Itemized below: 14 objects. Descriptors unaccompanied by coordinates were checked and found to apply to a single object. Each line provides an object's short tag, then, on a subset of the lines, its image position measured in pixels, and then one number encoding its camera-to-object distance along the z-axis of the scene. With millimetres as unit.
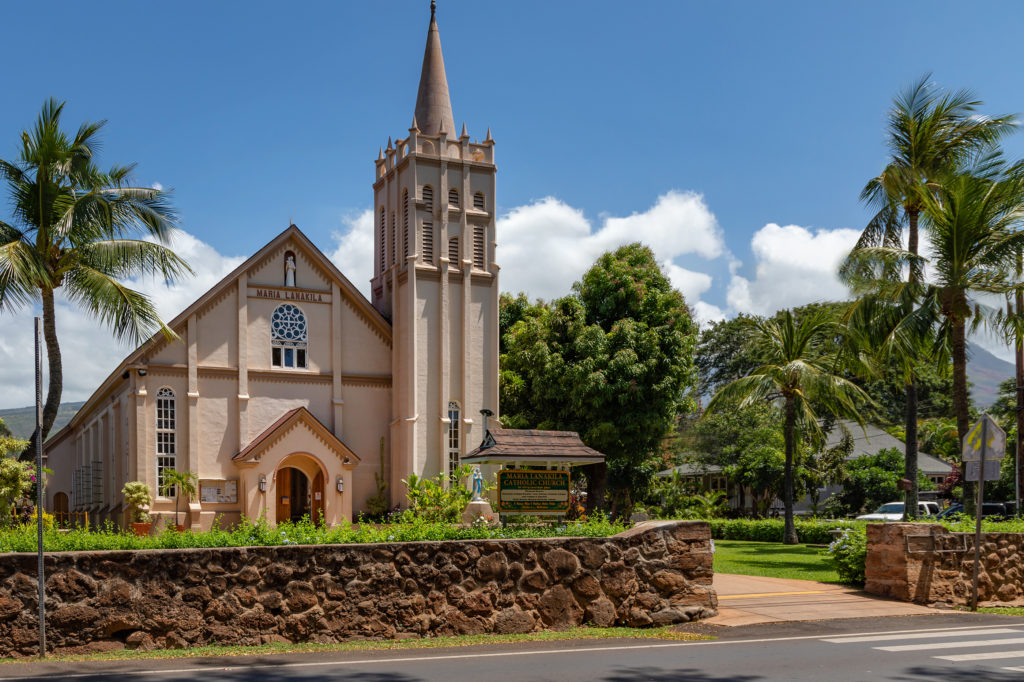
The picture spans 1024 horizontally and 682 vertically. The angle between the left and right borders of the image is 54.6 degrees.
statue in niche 34094
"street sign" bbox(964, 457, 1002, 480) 15438
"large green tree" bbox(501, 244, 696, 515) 38000
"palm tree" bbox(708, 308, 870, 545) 31766
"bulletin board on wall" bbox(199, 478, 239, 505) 31594
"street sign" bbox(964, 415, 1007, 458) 14883
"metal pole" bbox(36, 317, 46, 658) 10422
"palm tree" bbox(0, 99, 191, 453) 23078
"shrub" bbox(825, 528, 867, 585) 17422
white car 39344
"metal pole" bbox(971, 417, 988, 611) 14977
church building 31750
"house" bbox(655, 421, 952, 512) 53625
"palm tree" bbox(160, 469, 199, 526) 30628
